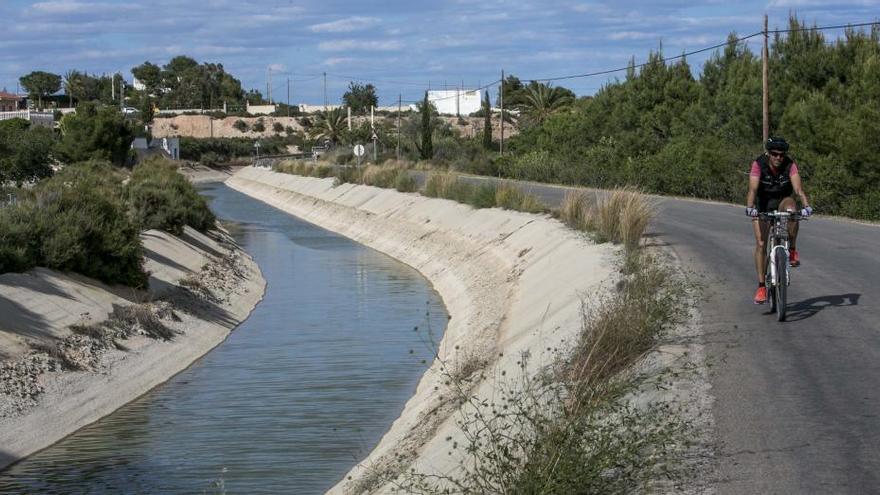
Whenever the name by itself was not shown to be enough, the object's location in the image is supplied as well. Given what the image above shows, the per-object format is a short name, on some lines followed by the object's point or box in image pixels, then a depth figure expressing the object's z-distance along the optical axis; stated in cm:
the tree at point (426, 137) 9106
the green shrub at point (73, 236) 2405
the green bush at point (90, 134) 8694
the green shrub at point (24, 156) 5345
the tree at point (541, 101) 9831
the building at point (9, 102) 15125
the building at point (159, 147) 12350
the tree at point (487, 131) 9131
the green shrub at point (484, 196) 4077
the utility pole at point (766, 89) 3962
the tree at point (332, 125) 14000
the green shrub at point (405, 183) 5647
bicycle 1288
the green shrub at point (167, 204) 3822
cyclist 1299
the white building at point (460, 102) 19275
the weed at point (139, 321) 2302
